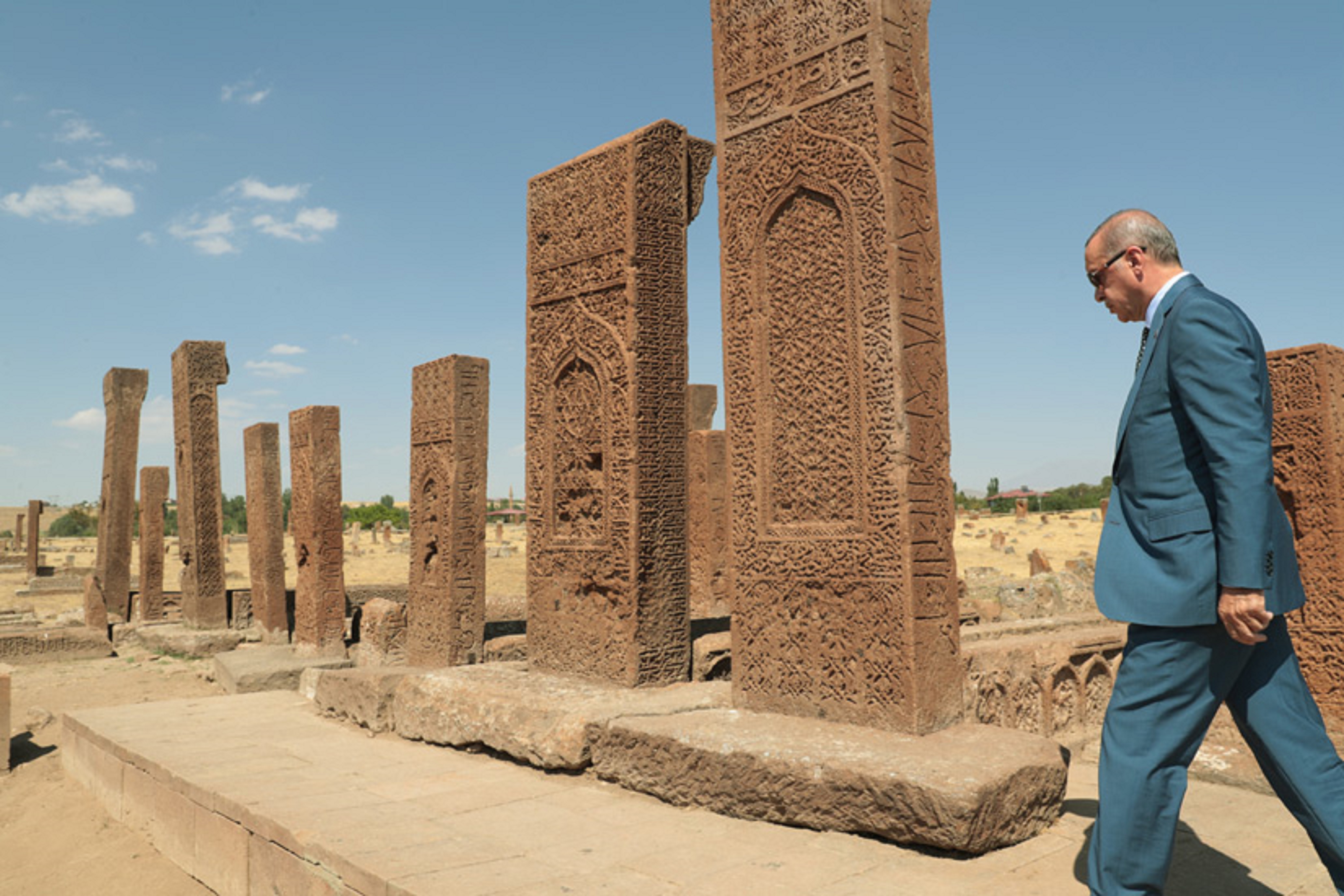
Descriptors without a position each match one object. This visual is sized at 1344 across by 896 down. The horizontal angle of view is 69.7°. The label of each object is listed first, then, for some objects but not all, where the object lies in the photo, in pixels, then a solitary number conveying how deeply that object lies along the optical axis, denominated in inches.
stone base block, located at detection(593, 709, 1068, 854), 108.1
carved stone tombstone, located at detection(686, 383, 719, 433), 487.8
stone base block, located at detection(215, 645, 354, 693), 324.5
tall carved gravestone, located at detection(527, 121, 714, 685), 182.2
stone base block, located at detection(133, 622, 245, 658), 426.6
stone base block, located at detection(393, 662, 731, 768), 159.5
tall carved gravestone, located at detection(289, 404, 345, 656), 361.1
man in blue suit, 84.1
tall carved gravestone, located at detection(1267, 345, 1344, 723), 192.2
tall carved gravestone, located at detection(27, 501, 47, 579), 869.8
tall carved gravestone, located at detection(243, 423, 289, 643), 424.2
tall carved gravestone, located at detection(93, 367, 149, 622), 543.8
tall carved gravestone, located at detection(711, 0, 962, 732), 133.1
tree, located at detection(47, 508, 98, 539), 2313.0
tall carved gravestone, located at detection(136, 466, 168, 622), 520.1
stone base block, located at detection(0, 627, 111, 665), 431.5
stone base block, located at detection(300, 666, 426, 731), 211.0
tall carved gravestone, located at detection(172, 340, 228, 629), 470.0
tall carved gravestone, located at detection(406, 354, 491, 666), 280.5
